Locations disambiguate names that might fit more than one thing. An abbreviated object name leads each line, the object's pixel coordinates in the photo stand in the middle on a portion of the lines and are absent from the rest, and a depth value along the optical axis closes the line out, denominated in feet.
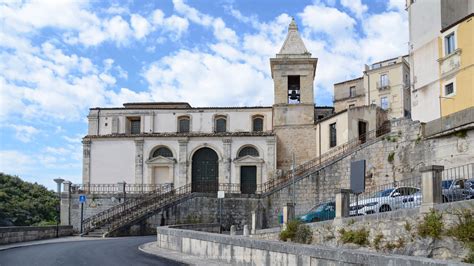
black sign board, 54.67
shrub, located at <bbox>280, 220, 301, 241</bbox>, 60.59
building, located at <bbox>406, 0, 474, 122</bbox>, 97.03
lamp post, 113.39
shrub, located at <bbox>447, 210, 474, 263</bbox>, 39.06
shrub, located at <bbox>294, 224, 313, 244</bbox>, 59.31
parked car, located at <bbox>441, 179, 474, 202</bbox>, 49.57
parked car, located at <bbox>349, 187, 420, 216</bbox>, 58.75
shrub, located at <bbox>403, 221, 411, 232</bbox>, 45.05
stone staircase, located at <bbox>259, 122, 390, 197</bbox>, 117.06
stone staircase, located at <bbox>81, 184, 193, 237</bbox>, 112.27
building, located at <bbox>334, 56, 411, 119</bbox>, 208.15
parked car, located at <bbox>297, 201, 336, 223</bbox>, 75.72
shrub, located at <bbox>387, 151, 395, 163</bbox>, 108.99
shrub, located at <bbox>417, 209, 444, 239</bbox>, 42.11
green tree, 163.94
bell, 151.53
